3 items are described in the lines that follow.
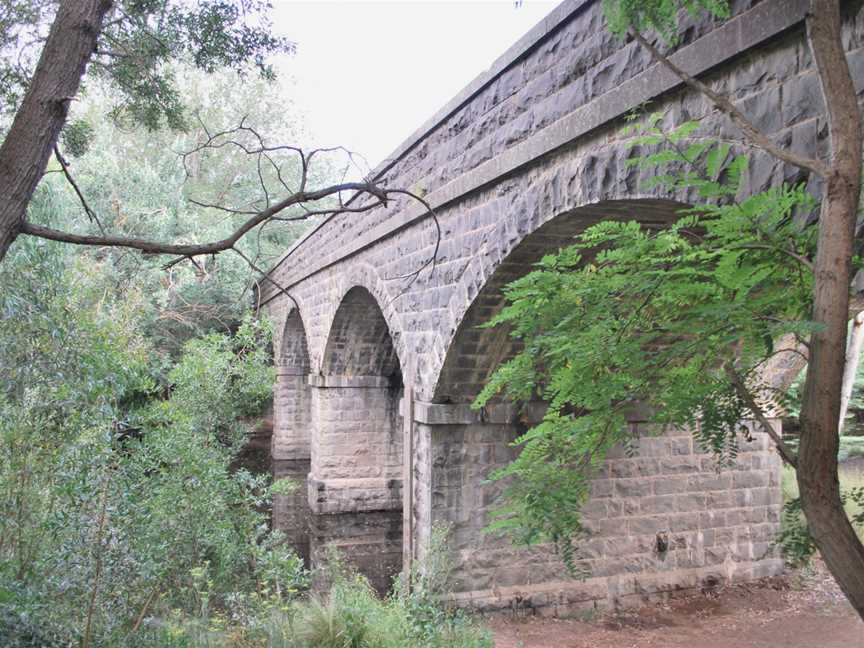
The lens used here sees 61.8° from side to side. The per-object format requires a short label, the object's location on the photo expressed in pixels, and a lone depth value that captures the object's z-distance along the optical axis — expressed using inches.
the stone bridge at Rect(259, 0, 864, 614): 122.8
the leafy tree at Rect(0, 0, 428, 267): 103.4
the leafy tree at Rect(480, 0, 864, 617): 74.2
